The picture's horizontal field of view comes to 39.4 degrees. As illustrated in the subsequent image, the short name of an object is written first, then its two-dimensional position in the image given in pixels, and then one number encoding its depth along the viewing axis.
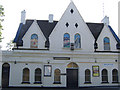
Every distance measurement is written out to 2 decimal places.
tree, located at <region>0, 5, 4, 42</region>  23.93
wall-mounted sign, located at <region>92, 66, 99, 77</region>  21.38
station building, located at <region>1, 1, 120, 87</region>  20.23
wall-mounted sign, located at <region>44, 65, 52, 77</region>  20.52
